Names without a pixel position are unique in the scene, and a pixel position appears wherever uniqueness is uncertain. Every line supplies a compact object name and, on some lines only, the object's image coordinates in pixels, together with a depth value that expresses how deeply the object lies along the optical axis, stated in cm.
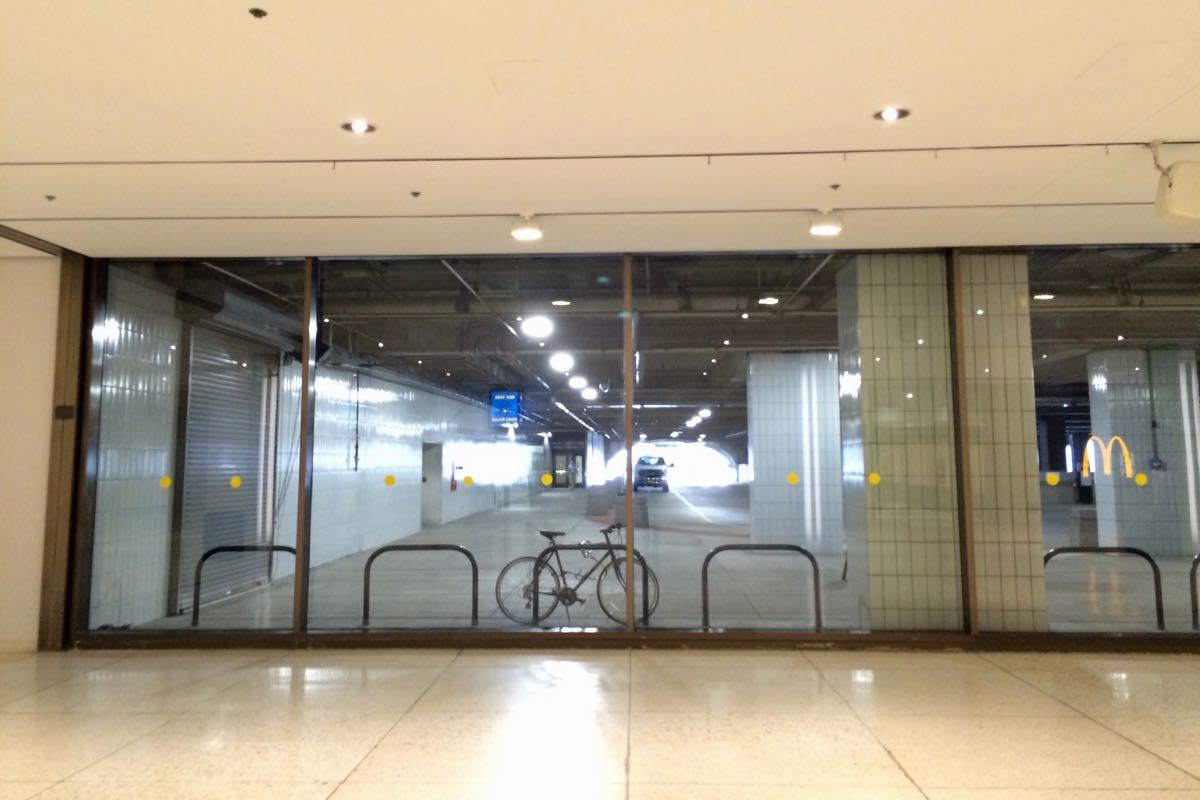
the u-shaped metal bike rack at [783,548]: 611
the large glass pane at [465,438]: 644
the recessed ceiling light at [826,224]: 499
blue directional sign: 897
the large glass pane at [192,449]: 621
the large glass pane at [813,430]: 595
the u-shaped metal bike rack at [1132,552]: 587
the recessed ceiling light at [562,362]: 761
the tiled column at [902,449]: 589
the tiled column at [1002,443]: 580
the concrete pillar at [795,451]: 780
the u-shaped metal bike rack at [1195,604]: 595
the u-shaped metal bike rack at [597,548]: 602
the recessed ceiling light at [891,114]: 363
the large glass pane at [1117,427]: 621
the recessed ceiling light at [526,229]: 506
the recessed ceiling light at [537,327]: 719
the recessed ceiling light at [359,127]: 373
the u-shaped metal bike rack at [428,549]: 622
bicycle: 625
